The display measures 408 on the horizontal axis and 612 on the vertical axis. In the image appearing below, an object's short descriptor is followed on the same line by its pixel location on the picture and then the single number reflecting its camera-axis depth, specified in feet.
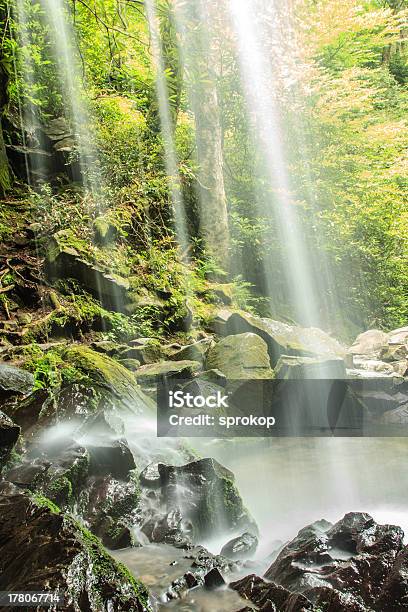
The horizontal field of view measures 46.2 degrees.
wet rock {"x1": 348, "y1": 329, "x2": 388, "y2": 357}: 29.14
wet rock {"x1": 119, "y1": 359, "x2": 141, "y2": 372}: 20.30
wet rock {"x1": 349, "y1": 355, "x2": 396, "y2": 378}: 24.56
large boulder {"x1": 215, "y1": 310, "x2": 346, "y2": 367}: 22.55
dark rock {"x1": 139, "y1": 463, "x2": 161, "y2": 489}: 12.07
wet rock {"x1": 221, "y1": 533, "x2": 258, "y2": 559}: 10.27
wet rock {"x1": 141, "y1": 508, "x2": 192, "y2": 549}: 10.39
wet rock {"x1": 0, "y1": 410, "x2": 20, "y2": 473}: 10.21
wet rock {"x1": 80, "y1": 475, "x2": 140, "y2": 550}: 10.19
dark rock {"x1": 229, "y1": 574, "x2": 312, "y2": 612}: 6.98
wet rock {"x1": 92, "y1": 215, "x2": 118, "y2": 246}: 24.43
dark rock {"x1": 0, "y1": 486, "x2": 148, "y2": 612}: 6.12
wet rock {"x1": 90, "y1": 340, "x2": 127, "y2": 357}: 20.12
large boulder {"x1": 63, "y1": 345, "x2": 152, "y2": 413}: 15.88
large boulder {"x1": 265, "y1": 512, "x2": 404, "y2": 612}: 7.27
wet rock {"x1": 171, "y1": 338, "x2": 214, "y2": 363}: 21.94
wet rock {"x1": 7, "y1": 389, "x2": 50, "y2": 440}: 12.19
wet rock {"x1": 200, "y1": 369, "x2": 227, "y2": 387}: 19.32
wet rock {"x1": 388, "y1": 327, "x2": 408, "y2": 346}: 28.96
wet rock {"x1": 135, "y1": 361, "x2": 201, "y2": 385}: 19.30
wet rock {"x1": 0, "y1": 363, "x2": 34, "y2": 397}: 12.98
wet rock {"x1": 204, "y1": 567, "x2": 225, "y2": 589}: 8.35
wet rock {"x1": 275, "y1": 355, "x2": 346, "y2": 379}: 20.65
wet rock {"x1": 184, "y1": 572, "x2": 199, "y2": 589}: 8.27
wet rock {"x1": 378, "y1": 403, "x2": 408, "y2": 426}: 22.13
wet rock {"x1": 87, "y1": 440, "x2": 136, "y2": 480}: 11.57
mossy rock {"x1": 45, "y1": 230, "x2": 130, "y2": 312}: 21.81
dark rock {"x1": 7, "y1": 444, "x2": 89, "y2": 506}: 10.12
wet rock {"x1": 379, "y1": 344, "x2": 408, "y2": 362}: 27.32
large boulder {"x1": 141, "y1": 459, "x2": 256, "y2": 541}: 11.39
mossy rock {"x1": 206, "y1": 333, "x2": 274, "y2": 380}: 20.32
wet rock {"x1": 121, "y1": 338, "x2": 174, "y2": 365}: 21.06
